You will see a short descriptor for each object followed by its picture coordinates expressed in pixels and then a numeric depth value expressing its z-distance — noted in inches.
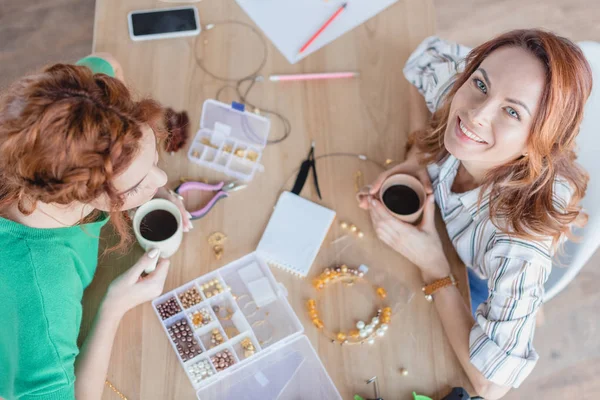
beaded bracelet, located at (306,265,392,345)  41.9
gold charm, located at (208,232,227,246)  44.6
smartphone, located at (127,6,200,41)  51.6
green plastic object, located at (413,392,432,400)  39.6
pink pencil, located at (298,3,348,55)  52.6
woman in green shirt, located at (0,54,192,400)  29.4
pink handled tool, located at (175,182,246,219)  44.9
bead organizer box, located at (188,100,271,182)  47.4
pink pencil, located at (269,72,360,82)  51.0
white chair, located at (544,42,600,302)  45.1
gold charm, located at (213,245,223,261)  44.1
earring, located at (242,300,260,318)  42.4
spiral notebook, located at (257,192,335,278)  44.3
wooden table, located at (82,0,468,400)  40.9
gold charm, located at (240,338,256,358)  40.8
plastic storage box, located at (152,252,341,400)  40.1
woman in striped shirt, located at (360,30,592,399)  36.2
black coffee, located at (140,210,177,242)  41.9
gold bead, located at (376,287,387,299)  43.6
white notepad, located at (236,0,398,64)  53.1
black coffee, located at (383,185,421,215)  45.0
